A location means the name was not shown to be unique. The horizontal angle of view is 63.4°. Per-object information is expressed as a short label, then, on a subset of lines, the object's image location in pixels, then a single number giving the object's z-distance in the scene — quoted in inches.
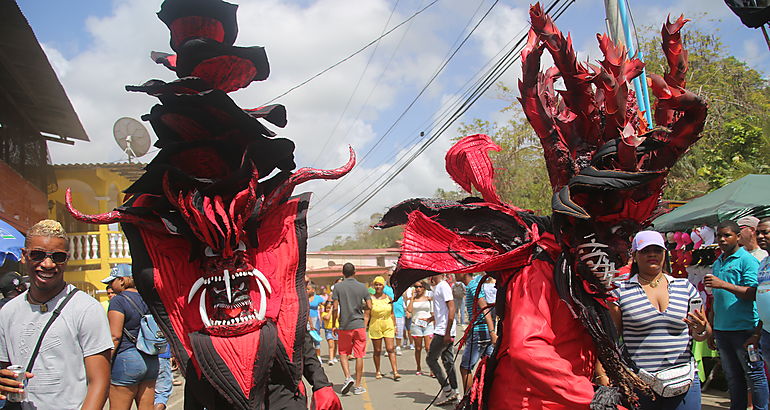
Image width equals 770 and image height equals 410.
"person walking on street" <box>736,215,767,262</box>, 235.9
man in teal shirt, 210.1
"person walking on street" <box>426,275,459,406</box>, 309.7
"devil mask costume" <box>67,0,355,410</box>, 129.9
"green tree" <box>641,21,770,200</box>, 587.9
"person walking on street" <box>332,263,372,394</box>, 371.9
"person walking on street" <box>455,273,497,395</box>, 265.3
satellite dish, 695.7
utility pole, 308.0
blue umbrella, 296.0
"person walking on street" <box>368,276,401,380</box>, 403.2
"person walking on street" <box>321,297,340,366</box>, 509.7
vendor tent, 294.7
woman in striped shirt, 144.9
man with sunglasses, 126.0
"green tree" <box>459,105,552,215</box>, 826.2
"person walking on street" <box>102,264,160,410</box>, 226.2
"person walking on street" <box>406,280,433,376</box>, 403.2
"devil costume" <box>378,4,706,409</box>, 94.8
